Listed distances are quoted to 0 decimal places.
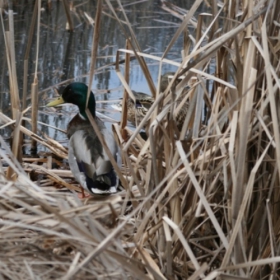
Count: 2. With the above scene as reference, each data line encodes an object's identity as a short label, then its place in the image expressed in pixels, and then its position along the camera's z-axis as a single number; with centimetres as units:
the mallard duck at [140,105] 937
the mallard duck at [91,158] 677
